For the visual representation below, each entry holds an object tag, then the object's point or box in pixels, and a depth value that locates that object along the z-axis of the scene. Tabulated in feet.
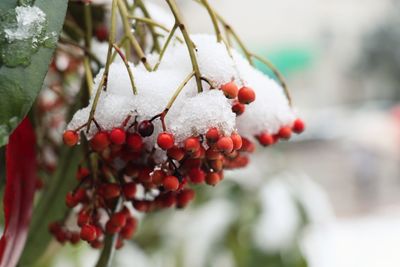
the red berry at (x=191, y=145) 1.93
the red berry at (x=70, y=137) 1.99
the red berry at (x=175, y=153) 1.95
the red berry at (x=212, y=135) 1.93
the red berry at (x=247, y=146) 2.17
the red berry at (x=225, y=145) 1.91
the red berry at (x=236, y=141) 1.96
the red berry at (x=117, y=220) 2.10
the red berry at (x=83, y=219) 2.07
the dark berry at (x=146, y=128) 1.96
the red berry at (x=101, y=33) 2.51
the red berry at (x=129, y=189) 2.11
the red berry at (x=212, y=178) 2.06
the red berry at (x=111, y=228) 2.10
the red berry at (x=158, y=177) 1.99
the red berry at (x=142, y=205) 2.16
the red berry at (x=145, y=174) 2.06
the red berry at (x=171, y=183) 1.97
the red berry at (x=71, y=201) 2.13
